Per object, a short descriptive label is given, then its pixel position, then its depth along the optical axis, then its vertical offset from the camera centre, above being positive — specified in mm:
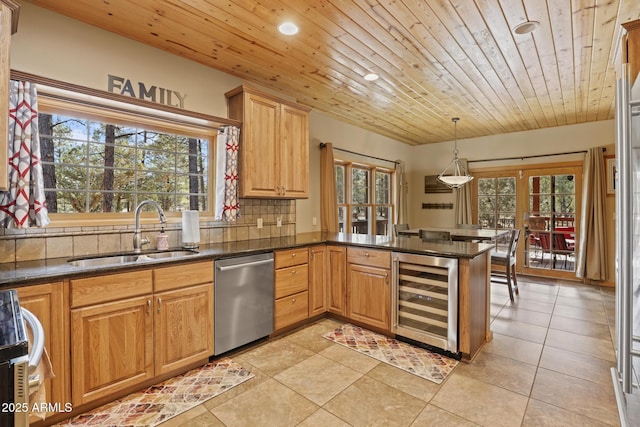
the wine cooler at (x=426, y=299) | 2574 -770
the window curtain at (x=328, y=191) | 4477 +301
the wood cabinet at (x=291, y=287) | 2973 -721
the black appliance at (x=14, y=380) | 735 -393
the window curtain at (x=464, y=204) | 6039 +129
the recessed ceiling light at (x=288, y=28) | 2398 +1417
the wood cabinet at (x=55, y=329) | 1696 -631
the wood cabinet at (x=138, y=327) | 1864 -742
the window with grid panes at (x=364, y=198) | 5129 +238
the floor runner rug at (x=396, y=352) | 2420 -1198
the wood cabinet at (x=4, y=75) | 1664 +741
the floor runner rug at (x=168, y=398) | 1858 -1195
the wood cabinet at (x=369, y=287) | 2996 -735
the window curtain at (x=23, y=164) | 1928 +318
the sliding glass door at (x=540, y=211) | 5301 -11
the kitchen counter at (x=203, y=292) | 1811 -592
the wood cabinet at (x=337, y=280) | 3326 -719
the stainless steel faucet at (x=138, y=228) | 2500 -111
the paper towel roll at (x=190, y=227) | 2803 -119
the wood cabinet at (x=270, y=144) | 3131 +715
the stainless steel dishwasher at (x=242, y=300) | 2525 -735
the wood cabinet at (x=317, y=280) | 3283 -712
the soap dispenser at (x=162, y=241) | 2650 -229
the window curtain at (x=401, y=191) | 6141 +396
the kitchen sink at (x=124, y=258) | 2254 -331
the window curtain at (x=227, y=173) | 3061 +390
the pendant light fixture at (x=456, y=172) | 4590 +739
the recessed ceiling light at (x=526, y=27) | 2342 +1376
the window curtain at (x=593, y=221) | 4828 -177
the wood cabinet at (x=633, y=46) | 1670 +874
